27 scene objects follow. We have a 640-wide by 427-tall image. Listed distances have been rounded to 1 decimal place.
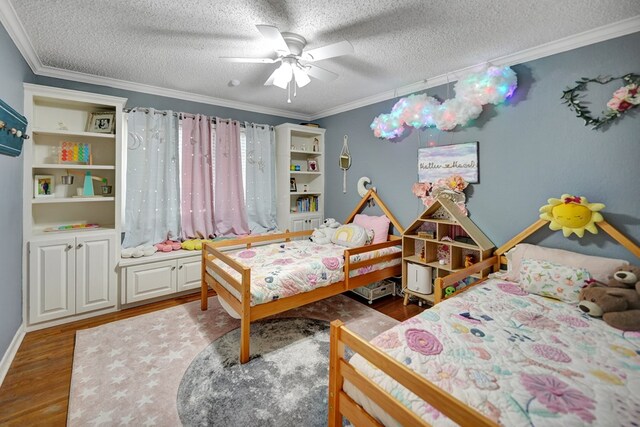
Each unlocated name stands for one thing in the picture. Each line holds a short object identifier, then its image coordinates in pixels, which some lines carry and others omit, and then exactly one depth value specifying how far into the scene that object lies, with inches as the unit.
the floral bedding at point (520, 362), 42.6
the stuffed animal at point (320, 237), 149.4
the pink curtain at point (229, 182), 157.5
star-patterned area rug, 68.9
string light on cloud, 102.0
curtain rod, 133.0
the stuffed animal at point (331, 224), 158.9
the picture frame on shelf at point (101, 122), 121.6
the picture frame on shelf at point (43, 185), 111.3
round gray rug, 67.8
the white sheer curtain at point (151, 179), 134.5
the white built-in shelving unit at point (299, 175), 176.7
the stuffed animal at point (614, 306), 65.4
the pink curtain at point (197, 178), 147.9
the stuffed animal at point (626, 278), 73.3
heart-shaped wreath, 81.0
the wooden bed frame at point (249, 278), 87.8
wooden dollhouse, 112.7
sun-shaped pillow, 86.7
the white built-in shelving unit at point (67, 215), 104.5
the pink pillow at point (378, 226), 148.8
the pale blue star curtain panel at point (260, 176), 169.5
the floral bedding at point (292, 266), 95.7
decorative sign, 116.7
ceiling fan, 79.0
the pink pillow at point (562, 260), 80.7
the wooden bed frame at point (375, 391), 37.8
